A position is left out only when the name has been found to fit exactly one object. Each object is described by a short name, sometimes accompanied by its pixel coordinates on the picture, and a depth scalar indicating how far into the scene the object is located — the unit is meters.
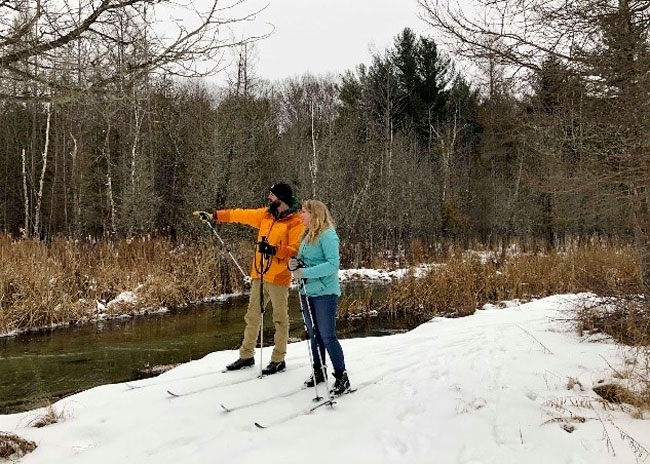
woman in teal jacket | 4.55
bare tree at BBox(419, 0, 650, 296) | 4.32
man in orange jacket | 5.25
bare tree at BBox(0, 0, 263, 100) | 3.61
